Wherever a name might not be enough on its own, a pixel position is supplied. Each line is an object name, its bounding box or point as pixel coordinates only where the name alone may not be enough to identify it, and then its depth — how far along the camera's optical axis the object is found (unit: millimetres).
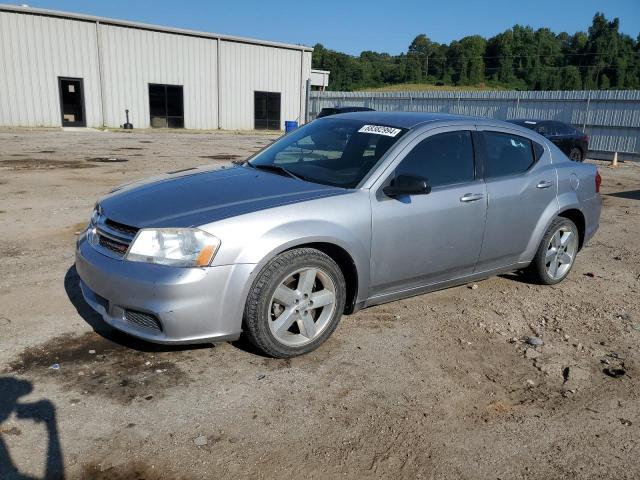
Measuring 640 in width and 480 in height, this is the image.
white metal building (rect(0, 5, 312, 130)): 27094
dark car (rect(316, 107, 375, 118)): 17167
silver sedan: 3332
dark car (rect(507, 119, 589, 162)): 15742
